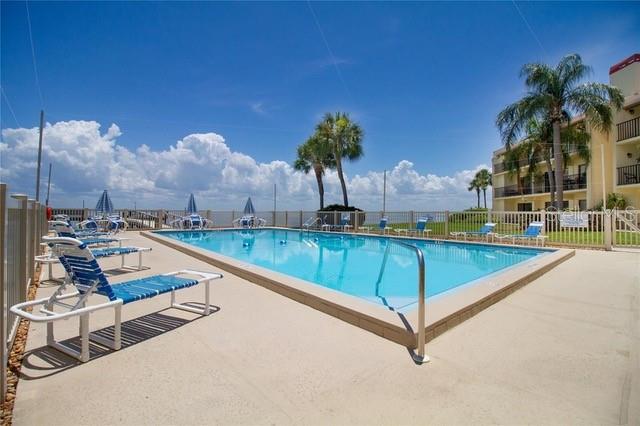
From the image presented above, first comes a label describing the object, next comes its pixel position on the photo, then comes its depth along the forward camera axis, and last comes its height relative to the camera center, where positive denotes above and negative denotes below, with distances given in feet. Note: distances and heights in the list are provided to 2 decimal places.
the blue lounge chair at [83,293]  9.13 -2.42
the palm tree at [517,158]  80.50 +15.38
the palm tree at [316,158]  82.74 +16.13
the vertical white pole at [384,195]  90.99 +6.35
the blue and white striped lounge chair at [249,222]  73.92 -0.82
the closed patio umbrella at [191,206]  69.92 +2.54
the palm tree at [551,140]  69.62 +16.99
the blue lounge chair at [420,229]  50.90 -1.60
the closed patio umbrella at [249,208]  76.02 +2.32
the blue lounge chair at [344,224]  64.28 -1.08
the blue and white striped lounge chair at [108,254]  18.74 -2.28
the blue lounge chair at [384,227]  56.80 -1.45
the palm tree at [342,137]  81.15 +19.88
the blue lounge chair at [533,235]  39.14 -1.93
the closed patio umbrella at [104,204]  58.08 +2.45
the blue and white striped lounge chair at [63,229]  13.51 -0.44
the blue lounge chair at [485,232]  43.62 -1.76
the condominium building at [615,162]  67.15 +13.02
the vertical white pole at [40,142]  47.36 +10.80
